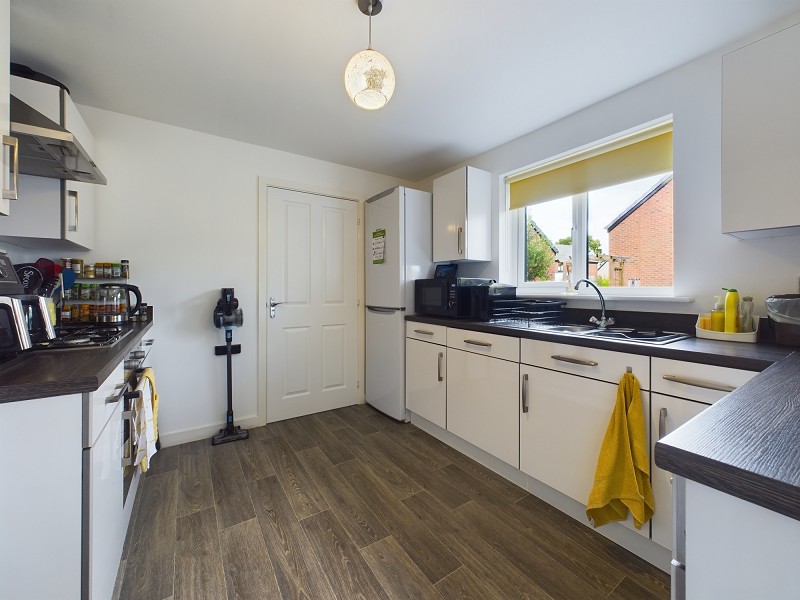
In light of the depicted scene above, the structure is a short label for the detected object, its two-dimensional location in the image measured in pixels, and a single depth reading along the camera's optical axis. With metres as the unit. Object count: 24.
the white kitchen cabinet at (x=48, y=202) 1.59
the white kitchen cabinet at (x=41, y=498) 0.81
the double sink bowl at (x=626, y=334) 1.58
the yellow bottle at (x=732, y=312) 1.50
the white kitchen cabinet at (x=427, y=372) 2.43
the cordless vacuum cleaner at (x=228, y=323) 2.46
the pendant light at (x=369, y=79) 1.27
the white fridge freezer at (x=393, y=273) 2.84
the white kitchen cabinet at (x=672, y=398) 1.18
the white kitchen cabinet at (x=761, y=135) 1.20
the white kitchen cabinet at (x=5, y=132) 1.11
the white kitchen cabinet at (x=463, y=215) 2.71
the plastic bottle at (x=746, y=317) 1.50
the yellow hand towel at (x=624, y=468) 1.33
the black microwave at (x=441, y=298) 2.40
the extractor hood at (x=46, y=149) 1.35
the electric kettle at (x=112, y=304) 1.86
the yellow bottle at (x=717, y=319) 1.55
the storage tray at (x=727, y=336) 1.45
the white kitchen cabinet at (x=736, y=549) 0.38
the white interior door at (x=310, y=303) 2.87
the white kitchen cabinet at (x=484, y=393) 1.91
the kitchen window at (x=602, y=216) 1.96
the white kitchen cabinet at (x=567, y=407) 1.48
